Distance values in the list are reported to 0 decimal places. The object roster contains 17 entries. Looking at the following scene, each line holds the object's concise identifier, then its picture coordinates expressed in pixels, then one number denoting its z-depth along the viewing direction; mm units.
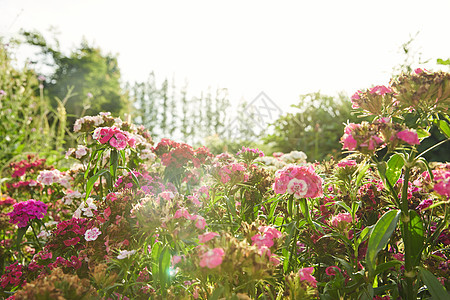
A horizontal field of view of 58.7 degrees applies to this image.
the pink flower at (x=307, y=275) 472
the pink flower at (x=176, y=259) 502
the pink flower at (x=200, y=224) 512
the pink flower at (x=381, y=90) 555
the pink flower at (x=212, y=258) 426
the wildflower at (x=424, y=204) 603
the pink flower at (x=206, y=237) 469
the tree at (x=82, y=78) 14672
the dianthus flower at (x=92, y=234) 614
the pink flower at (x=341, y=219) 589
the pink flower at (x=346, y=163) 658
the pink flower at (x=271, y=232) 486
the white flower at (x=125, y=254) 537
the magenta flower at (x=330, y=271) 564
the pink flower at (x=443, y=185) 458
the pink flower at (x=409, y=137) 478
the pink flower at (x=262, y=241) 469
